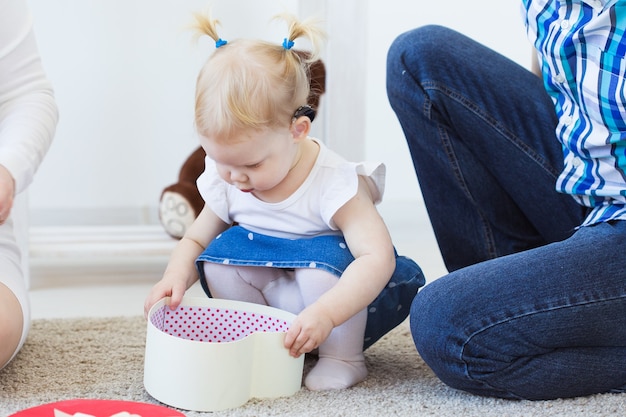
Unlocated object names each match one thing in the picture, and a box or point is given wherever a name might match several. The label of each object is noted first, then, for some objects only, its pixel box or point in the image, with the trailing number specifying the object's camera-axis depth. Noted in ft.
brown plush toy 8.10
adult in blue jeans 5.38
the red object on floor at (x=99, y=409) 5.12
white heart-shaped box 5.23
